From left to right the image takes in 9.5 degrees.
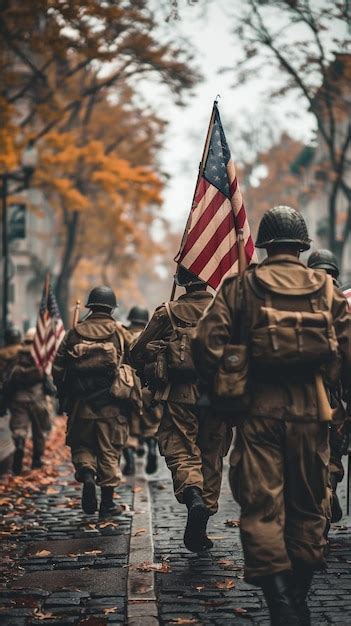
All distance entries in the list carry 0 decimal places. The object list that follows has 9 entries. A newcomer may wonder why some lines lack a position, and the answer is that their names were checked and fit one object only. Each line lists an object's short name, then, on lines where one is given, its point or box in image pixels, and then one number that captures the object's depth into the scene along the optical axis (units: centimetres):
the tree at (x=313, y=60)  3928
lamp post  4481
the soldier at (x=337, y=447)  1520
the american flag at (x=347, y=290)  1600
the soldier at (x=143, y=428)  2527
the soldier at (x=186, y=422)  1459
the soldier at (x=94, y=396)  1859
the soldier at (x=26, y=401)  2580
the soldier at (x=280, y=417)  1009
